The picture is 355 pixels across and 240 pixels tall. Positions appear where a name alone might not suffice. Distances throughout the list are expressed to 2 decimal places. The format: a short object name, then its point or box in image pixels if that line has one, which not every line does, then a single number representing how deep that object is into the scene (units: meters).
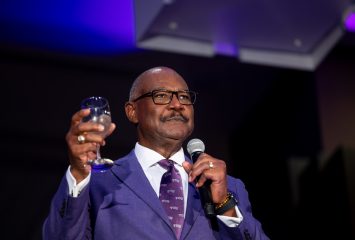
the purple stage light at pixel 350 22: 8.41
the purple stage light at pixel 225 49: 8.81
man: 3.68
